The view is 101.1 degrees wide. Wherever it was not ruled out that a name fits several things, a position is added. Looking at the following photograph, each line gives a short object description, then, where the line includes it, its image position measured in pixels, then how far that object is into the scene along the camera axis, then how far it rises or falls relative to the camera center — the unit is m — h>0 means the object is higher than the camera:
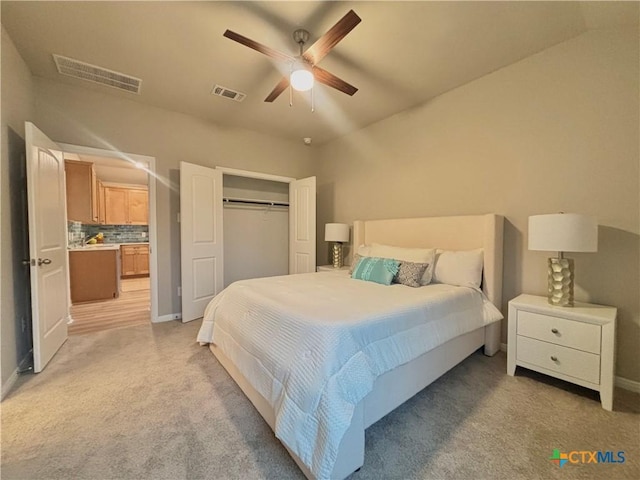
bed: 1.24 -0.71
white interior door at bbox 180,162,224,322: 3.52 -0.10
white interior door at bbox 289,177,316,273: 4.41 +0.09
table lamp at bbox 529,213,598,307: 1.89 -0.07
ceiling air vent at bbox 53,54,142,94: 2.57 +1.63
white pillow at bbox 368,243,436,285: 2.64 -0.27
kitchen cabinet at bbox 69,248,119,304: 4.58 -0.80
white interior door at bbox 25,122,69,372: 2.21 -0.13
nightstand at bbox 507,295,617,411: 1.79 -0.83
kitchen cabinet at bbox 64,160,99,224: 4.55 +0.70
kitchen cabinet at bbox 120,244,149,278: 6.91 -0.81
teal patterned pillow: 2.64 -0.41
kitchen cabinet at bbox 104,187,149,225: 6.73 +0.64
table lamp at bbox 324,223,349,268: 4.16 -0.09
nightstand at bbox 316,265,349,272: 4.09 -0.61
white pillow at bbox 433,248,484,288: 2.54 -0.37
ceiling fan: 1.67 +1.30
